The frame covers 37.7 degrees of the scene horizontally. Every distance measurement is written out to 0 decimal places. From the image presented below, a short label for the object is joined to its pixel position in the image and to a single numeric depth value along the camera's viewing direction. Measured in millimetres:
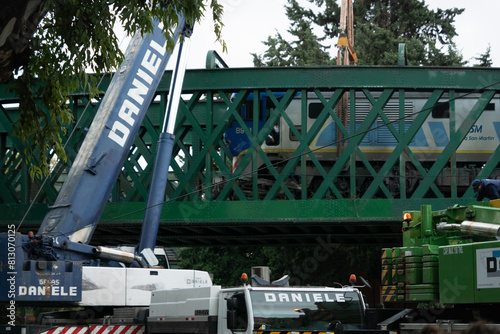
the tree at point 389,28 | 42000
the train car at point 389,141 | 26156
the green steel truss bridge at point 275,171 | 21656
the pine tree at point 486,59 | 42250
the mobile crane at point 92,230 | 12391
